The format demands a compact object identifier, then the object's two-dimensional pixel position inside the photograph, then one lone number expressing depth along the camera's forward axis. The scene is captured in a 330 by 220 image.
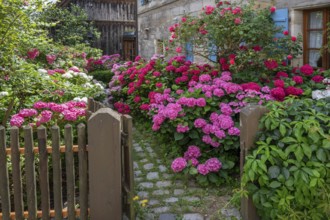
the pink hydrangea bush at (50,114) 3.80
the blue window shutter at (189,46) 6.28
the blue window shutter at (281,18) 6.09
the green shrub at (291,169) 2.74
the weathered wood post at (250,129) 3.12
